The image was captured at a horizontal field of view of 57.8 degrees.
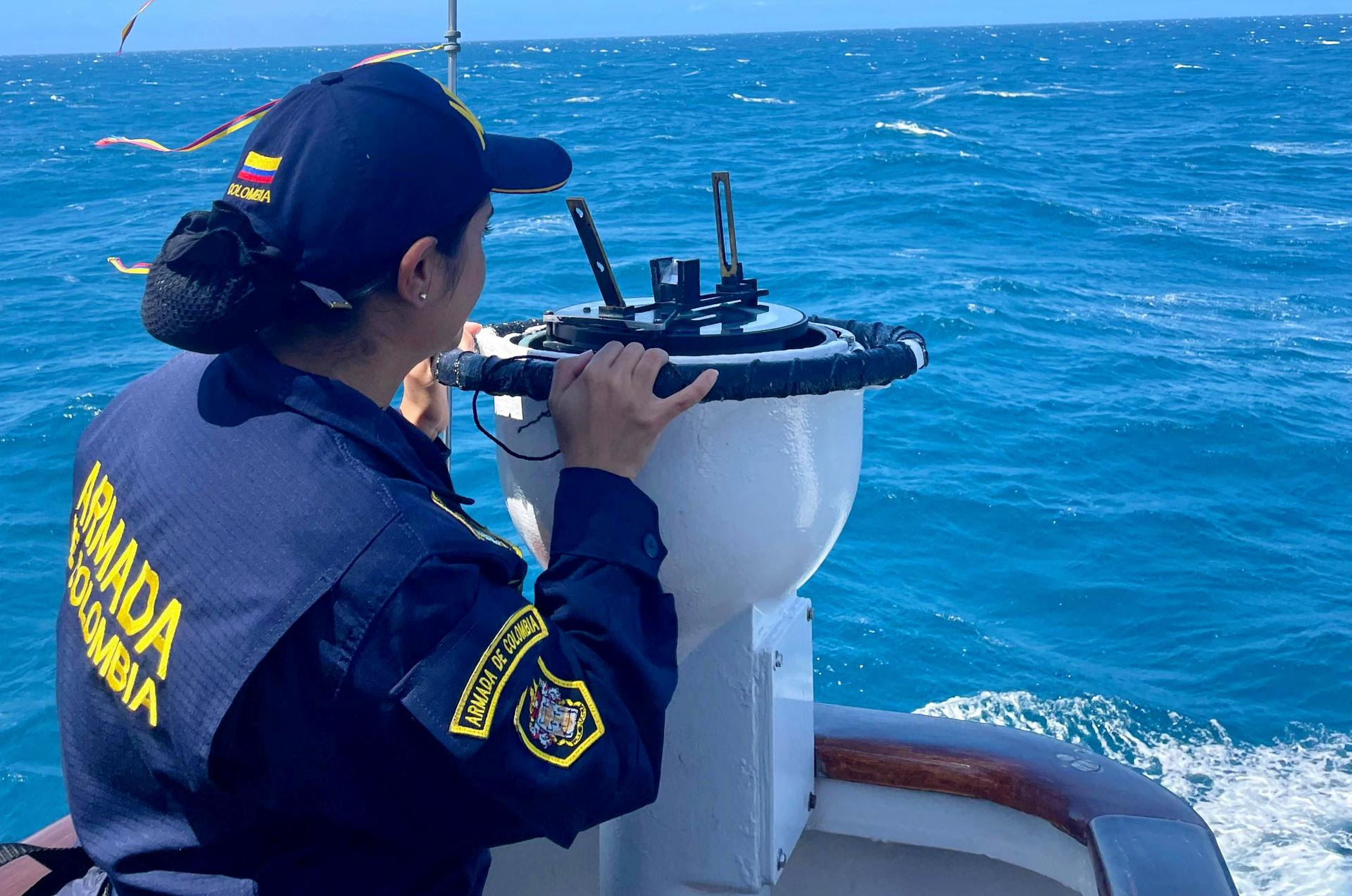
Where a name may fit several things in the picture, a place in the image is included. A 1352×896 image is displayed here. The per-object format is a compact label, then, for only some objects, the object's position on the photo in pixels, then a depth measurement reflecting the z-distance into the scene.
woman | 0.86
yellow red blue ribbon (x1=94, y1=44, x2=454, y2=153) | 1.37
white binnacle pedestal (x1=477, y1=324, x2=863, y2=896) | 1.22
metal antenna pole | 1.74
